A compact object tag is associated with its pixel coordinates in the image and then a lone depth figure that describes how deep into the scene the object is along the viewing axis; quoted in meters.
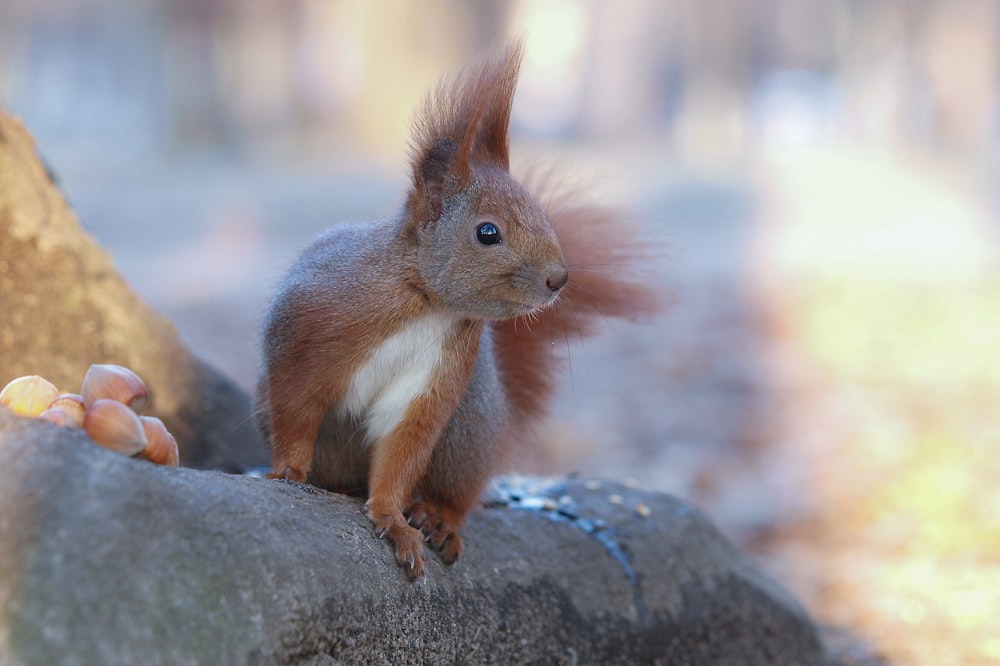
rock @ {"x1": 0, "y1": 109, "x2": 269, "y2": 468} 3.33
